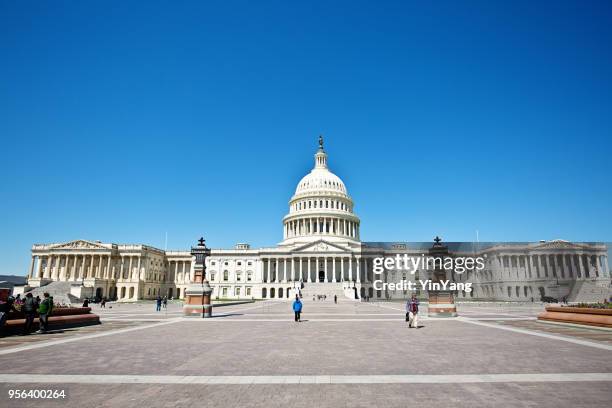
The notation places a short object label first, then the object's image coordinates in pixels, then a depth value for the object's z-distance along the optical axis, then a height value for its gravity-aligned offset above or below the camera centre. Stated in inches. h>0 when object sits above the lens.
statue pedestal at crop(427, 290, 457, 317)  1293.1 -99.2
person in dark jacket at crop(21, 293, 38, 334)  800.3 -68.7
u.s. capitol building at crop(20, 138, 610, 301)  3230.8 +139.8
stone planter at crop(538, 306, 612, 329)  863.1 -104.2
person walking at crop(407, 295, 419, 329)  931.3 -92.7
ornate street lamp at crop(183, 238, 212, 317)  1334.9 -54.0
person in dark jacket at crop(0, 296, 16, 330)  724.0 -62.0
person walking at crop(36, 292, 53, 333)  805.2 -74.3
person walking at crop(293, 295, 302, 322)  1090.1 -88.3
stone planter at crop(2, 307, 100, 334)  780.9 -98.8
